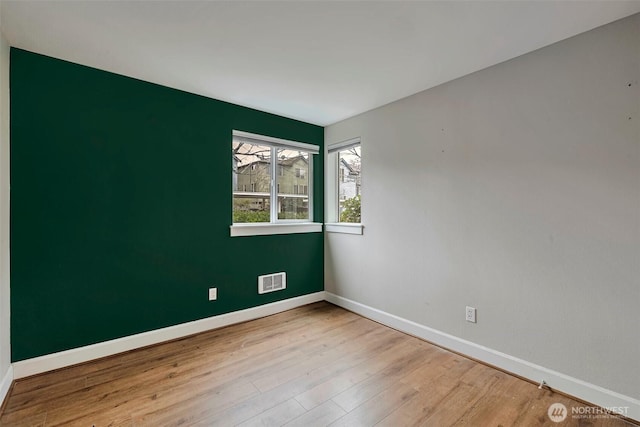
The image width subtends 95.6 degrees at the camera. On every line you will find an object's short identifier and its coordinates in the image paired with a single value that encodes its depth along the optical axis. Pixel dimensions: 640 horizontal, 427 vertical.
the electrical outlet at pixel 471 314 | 2.37
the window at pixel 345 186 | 3.51
